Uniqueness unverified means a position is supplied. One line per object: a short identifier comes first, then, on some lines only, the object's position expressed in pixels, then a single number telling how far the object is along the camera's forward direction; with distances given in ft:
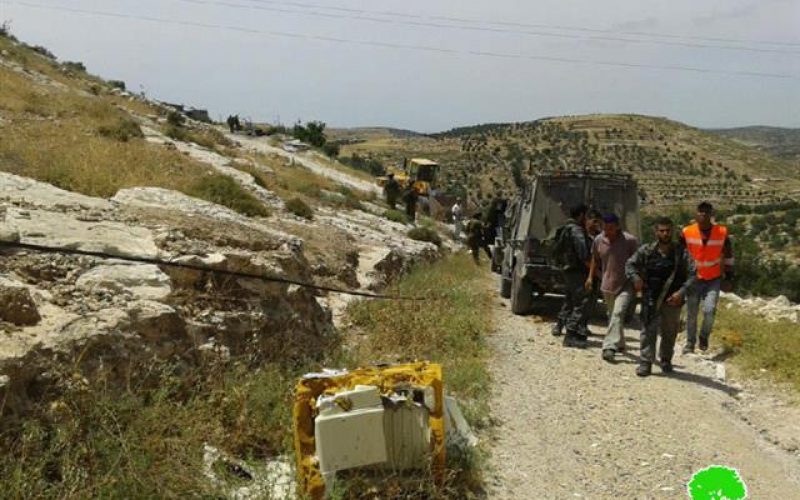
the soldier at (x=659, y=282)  23.76
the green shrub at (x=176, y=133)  74.27
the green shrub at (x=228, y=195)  35.45
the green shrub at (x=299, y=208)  43.91
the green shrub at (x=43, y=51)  132.57
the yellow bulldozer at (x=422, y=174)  102.06
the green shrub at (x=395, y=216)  69.51
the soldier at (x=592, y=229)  29.09
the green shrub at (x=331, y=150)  173.51
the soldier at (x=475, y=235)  56.59
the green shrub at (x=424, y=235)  59.47
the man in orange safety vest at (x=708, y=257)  26.99
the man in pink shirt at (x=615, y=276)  25.94
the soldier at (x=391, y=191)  89.81
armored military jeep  34.99
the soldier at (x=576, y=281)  28.63
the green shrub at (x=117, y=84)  136.71
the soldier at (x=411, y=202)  84.38
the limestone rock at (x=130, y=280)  15.88
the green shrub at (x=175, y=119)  97.33
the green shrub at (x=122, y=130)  49.65
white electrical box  12.17
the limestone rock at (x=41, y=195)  20.74
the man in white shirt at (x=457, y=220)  78.19
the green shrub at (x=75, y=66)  130.52
